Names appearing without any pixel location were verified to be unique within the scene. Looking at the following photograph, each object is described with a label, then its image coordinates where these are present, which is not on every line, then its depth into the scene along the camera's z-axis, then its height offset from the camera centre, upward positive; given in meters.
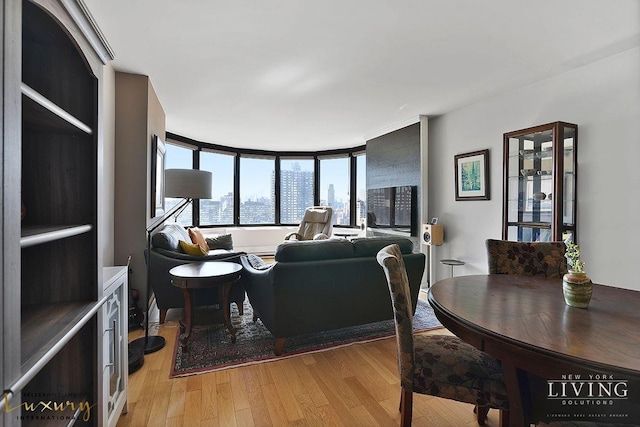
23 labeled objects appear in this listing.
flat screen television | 4.63 +0.05
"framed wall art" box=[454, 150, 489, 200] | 3.70 +0.46
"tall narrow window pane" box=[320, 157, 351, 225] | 7.28 +0.60
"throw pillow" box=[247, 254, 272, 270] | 2.67 -0.50
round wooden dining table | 0.93 -0.44
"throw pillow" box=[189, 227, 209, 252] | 4.01 -0.38
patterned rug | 2.31 -1.15
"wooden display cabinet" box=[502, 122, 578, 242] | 2.74 +0.28
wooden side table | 2.47 -0.58
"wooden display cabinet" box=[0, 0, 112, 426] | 1.01 +0.02
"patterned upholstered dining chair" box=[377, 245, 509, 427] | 1.32 -0.72
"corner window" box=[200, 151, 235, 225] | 6.65 +0.47
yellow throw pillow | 3.18 -0.41
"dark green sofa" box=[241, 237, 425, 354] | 2.37 -0.62
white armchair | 6.22 -0.28
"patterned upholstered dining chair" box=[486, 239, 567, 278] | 2.03 -0.32
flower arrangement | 1.34 -0.21
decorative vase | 1.31 -0.33
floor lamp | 3.19 +0.28
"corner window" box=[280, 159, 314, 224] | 7.60 +0.57
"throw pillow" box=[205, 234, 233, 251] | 4.70 -0.50
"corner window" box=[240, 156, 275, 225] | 7.25 +0.50
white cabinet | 1.33 -0.68
